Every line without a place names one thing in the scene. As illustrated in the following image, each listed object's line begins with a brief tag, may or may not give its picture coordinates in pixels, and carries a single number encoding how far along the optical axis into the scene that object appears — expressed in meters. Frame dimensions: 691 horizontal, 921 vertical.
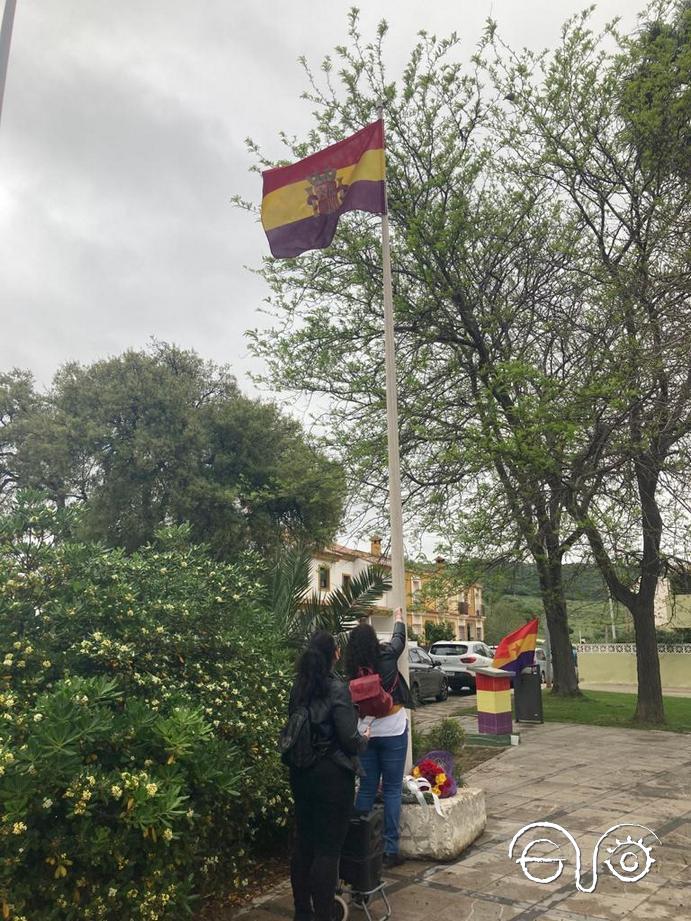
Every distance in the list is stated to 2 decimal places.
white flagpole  6.68
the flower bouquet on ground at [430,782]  5.72
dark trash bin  14.26
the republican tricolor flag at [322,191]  8.02
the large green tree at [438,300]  13.62
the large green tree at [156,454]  24.67
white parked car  24.22
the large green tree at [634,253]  11.16
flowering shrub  3.42
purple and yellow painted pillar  11.45
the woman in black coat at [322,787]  4.16
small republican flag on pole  12.96
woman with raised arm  5.33
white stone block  5.60
